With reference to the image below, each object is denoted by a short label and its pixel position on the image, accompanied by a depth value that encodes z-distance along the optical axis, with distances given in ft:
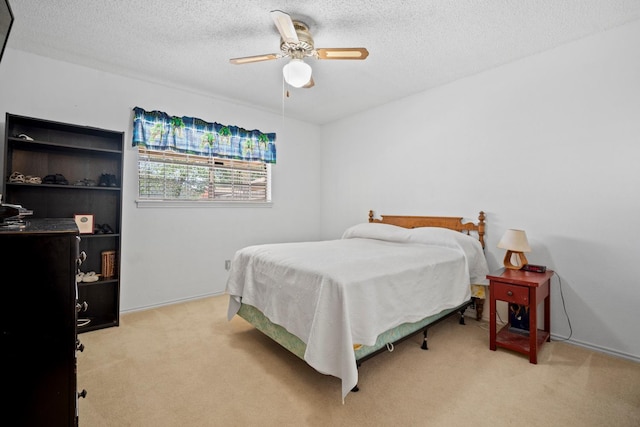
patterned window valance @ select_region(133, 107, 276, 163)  10.50
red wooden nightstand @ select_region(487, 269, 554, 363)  6.98
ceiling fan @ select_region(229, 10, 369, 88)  6.81
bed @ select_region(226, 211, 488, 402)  5.42
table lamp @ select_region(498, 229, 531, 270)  7.91
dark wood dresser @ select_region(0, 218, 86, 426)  2.99
